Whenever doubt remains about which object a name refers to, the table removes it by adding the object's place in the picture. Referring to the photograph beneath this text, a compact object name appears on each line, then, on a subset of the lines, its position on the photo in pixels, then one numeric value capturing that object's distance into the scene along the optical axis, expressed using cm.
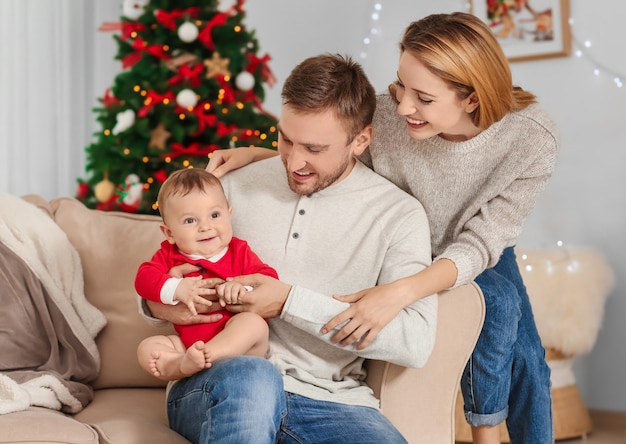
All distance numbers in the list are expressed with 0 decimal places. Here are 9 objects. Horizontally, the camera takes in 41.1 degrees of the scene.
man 175
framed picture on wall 382
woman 196
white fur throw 340
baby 176
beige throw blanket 207
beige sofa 181
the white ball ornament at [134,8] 377
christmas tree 370
